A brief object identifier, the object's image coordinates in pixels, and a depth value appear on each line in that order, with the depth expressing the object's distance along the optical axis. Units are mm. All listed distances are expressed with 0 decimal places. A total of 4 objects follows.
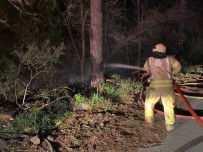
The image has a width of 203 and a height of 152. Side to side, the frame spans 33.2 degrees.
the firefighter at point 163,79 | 6000
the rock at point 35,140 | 5482
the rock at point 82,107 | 7070
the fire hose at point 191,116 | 5989
